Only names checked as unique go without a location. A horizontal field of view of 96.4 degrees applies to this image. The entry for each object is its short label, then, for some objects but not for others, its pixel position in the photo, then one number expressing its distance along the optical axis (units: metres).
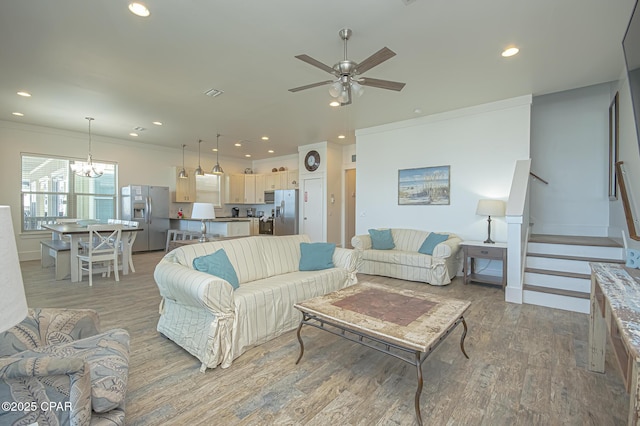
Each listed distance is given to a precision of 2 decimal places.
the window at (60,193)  6.29
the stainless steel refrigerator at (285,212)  8.23
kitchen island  6.50
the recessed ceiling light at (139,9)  2.46
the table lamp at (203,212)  4.04
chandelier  5.90
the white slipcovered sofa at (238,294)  2.23
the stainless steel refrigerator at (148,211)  7.29
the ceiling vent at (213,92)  4.25
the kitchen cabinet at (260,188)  9.55
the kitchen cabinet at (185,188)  8.20
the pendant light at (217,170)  6.82
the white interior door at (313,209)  7.77
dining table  4.57
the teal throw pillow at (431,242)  4.88
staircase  3.54
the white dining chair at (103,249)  4.55
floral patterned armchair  0.96
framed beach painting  5.37
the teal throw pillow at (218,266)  2.58
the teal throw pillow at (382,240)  5.48
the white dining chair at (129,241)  5.26
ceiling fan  2.52
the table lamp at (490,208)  4.55
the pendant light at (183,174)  8.03
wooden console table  1.03
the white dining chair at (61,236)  5.66
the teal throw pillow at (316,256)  3.48
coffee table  1.73
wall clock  7.81
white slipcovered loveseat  4.54
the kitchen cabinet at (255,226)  8.77
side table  4.23
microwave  9.27
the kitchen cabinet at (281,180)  8.75
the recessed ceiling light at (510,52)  3.15
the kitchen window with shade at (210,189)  9.09
